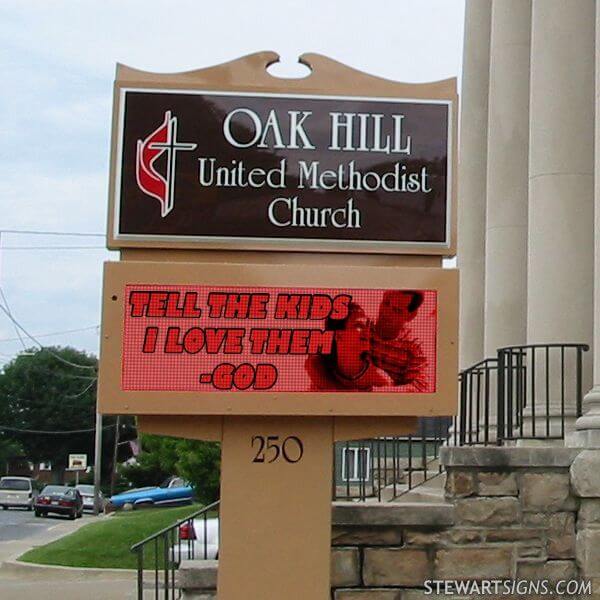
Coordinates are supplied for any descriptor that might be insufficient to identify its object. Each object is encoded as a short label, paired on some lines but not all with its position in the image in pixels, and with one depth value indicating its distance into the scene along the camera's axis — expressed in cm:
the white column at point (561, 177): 1109
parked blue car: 4412
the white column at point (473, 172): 1619
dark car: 4416
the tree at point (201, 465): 2252
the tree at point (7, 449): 8369
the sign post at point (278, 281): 626
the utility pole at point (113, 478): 6306
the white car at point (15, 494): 5025
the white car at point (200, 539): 1339
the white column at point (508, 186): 1393
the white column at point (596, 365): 901
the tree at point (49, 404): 8631
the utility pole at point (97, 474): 4681
